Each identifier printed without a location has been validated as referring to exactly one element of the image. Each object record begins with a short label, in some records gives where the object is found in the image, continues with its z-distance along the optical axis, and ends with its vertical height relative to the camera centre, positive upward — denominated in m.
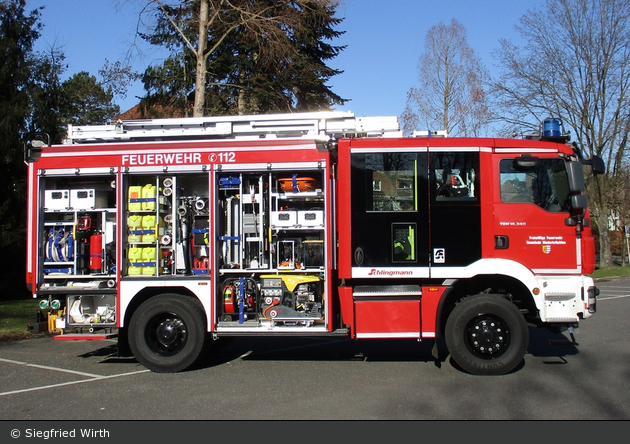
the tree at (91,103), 29.31 +8.40
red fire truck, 7.32 +0.14
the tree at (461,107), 26.84 +6.51
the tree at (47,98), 20.34 +5.70
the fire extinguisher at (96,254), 8.04 -0.07
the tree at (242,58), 16.03 +6.39
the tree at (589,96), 30.31 +7.83
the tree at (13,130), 19.12 +4.19
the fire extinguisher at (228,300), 7.78 -0.74
